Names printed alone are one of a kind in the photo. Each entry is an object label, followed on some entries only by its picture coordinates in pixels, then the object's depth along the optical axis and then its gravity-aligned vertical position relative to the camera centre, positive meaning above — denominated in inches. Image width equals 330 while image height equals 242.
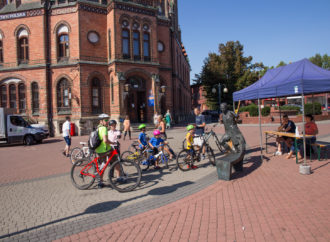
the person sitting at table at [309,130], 286.7 -20.1
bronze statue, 220.1 -32.6
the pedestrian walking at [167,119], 780.3 +1.3
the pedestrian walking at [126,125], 548.1 -10.4
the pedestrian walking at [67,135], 381.4 -20.9
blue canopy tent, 234.4 +38.6
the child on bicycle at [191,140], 271.5 -27.3
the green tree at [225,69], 1201.4 +266.5
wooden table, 272.5 -25.9
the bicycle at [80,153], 343.0 -47.8
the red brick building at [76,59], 799.7 +236.7
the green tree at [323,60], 2348.3 +575.3
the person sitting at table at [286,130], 308.1 -21.7
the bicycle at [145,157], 273.3 -46.4
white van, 596.7 -16.9
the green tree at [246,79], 1167.0 +199.0
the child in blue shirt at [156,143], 277.4 -29.0
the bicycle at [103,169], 208.1 -47.4
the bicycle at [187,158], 263.4 -47.9
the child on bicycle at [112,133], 240.4 -13.0
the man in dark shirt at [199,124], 343.9 -8.9
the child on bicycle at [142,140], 287.1 -25.7
